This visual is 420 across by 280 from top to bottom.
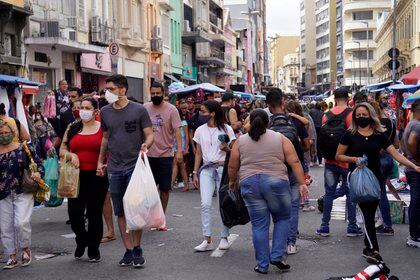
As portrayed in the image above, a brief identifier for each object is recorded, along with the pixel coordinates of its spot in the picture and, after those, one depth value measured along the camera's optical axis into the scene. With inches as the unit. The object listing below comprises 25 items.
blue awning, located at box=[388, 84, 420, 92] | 800.4
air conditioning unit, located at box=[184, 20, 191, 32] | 1958.5
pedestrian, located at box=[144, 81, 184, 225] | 382.9
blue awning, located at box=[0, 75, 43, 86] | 476.8
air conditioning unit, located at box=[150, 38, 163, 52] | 1537.9
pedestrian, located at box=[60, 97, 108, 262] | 325.7
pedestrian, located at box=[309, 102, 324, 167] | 818.2
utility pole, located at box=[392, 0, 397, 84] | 1348.4
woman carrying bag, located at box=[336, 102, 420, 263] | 322.7
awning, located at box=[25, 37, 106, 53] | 931.3
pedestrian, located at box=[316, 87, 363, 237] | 375.9
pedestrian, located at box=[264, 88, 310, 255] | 328.5
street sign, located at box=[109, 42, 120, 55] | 1157.1
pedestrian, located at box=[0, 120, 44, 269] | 316.8
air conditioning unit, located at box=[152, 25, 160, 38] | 1553.9
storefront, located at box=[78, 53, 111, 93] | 1124.6
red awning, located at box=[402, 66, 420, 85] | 831.7
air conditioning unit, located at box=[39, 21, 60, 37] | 949.2
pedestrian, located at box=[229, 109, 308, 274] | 293.0
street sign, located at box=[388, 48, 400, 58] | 1368.2
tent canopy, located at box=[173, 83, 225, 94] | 1031.4
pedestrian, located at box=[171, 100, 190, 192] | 567.2
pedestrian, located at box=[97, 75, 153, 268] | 314.7
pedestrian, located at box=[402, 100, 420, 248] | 347.6
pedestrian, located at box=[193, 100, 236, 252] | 348.2
